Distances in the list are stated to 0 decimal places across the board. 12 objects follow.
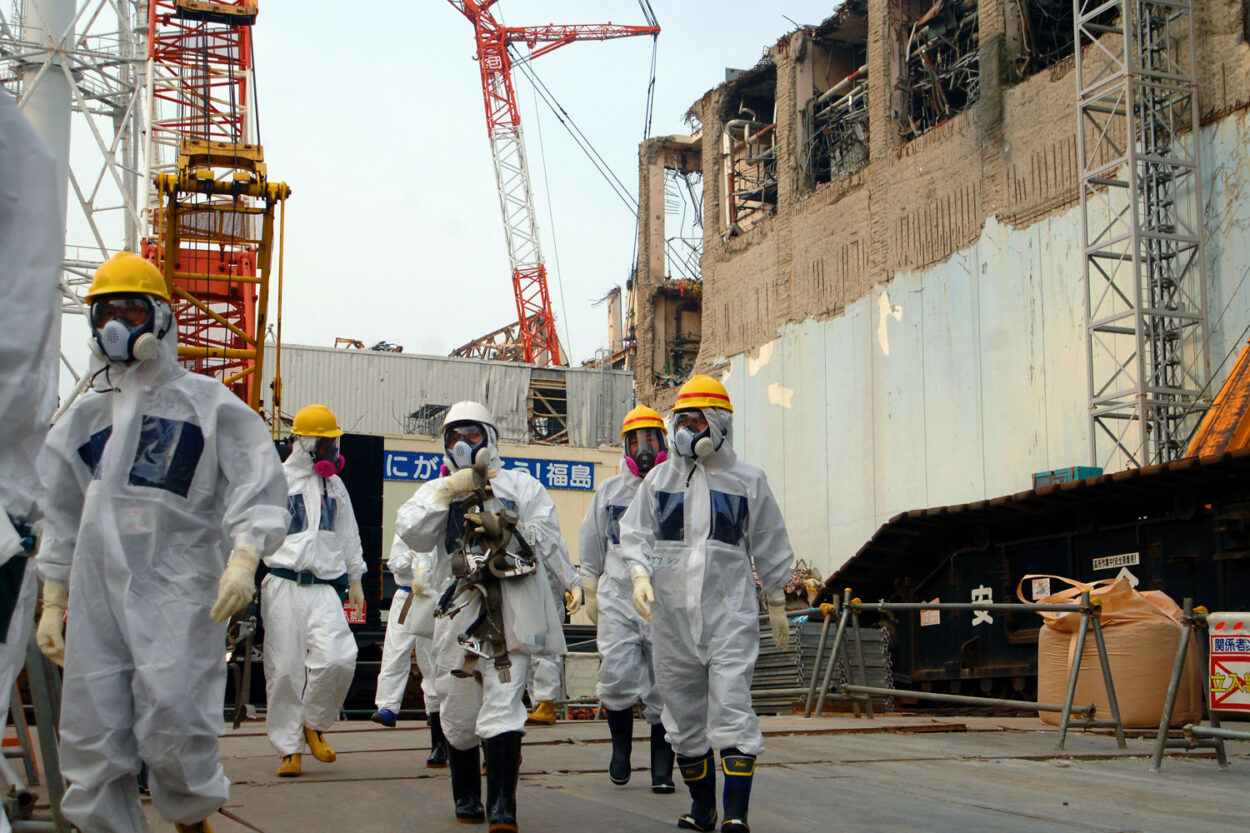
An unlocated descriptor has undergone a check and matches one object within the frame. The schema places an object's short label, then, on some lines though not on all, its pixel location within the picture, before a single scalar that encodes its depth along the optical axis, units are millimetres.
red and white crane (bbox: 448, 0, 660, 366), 55969
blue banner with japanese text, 31547
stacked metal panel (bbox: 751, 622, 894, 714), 13625
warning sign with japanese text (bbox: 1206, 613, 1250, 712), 7656
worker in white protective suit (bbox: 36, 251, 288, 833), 4184
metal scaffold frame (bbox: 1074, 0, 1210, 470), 20891
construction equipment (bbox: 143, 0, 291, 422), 18531
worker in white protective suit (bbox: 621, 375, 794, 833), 5328
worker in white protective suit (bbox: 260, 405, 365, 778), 7289
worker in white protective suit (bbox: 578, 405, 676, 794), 7188
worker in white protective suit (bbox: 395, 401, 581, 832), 5152
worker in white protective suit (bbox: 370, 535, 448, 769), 6531
